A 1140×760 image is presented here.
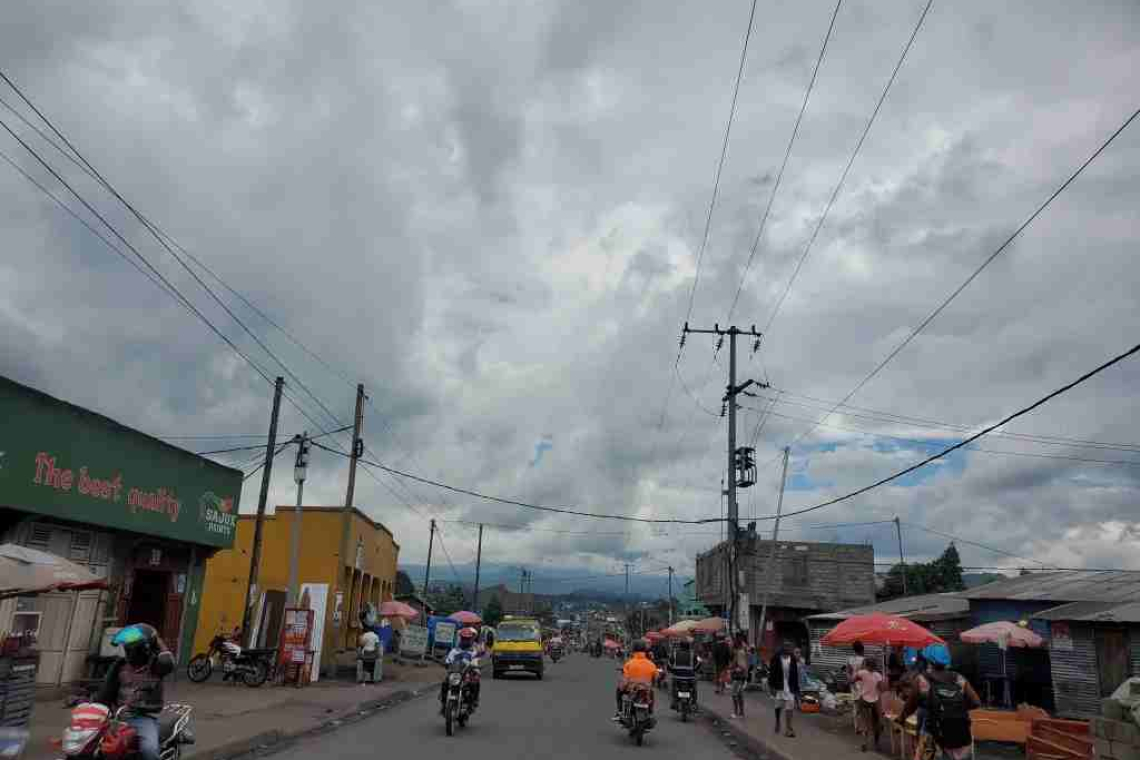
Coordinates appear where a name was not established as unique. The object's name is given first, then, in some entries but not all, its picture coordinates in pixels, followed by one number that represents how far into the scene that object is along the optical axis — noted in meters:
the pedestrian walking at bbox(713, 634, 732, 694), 27.73
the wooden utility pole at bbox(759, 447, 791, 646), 29.23
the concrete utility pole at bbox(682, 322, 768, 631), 28.42
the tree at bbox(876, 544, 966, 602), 68.00
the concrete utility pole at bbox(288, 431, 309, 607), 22.90
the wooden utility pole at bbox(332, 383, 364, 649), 24.52
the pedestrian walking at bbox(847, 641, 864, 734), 14.91
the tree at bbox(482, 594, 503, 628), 99.56
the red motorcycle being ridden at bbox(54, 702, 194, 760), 6.64
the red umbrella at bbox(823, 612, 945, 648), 14.95
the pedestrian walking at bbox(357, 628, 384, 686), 23.50
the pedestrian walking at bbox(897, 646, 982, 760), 8.15
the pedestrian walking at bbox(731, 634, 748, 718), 18.25
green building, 15.12
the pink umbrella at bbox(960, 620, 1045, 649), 17.30
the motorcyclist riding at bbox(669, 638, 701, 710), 18.47
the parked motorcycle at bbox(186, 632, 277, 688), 20.73
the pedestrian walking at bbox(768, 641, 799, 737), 15.05
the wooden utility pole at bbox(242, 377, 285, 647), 24.09
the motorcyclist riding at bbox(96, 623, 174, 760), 7.08
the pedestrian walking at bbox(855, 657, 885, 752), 14.28
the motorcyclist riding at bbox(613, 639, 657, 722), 14.32
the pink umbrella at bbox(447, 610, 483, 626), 38.03
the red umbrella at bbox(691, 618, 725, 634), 32.94
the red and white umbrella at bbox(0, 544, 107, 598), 9.74
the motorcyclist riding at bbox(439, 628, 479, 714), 14.24
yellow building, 35.03
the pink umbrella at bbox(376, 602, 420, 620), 31.91
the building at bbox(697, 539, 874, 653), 47.16
